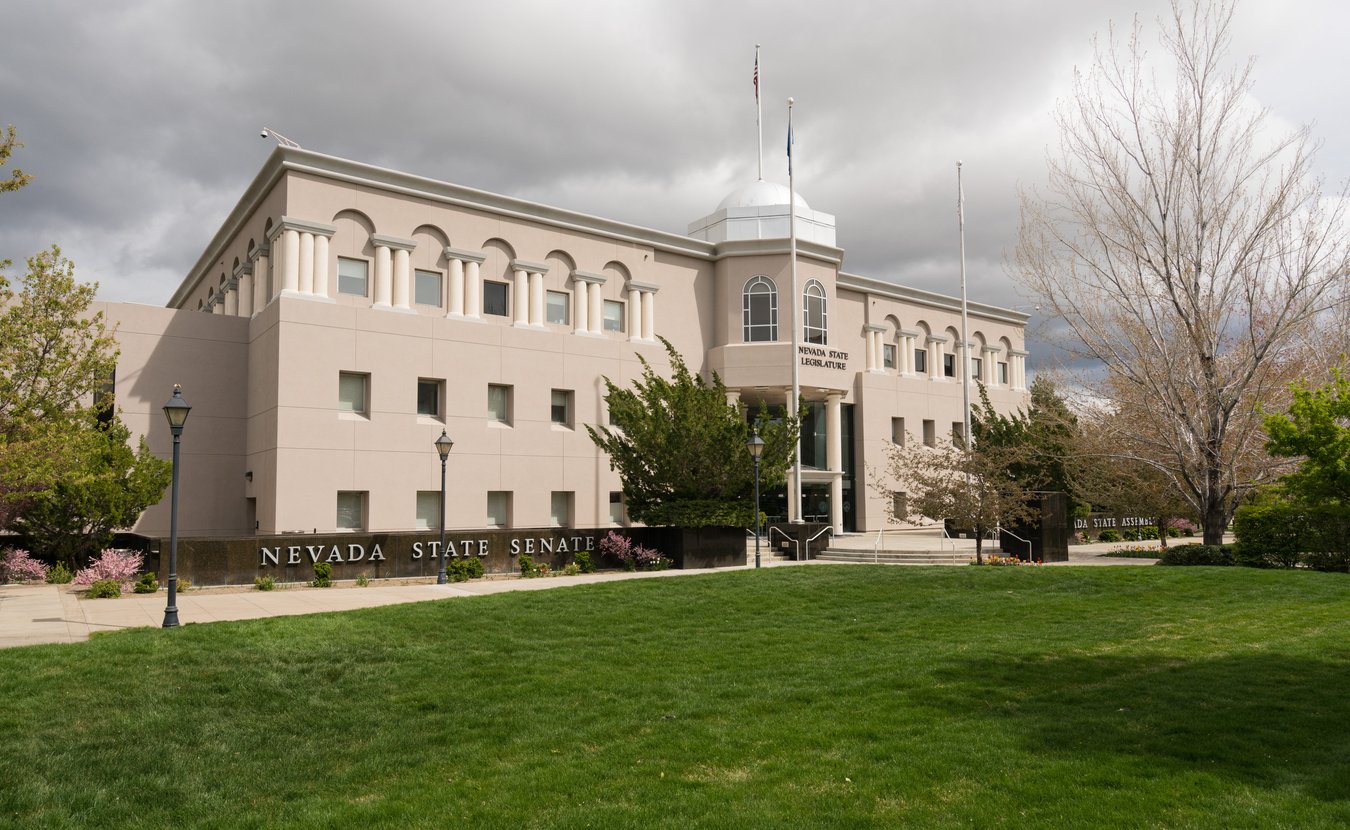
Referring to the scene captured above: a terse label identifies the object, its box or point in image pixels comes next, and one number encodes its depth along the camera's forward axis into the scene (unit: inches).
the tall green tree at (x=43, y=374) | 713.6
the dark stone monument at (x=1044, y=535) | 1196.5
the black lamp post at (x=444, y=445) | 958.4
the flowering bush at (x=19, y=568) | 891.4
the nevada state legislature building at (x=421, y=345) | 1175.0
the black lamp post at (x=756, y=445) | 1061.1
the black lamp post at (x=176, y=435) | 578.6
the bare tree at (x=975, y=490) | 1075.9
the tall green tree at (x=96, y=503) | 909.8
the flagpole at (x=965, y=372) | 1641.4
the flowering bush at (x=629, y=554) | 1114.7
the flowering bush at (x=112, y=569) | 829.8
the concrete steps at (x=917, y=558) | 1207.6
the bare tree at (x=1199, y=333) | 949.2
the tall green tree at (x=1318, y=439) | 456.8
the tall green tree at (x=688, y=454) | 1139.9
